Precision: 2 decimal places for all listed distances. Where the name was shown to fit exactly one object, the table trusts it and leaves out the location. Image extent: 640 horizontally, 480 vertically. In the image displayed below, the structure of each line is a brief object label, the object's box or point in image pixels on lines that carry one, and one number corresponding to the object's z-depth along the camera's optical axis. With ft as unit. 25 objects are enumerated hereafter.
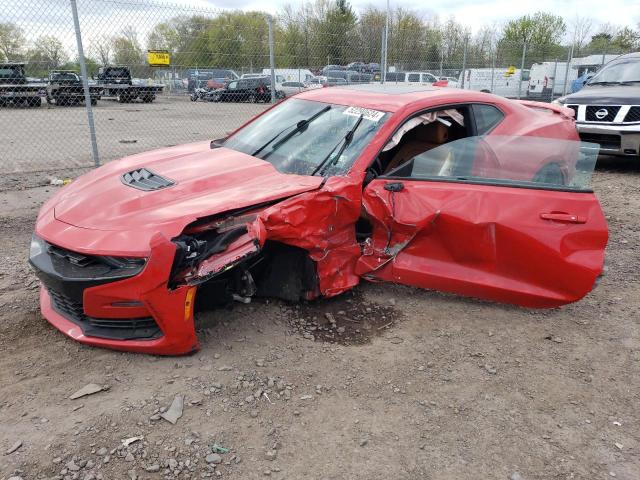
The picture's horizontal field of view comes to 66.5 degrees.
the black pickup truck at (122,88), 36.58
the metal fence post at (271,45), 25.81
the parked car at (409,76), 43.64
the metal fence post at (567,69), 52.41
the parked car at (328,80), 44.54
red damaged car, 8.46
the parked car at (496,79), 53.14
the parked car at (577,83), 50.42
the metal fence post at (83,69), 19.71
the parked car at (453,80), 50.79
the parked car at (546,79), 59.36
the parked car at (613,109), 24.06
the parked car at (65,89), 32.65
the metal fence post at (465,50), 43.32
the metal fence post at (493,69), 50.87
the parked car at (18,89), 36.73
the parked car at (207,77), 40.01
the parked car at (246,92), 47.98
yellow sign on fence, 30.04
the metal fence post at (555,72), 55.95
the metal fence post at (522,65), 49.71
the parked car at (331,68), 39.20
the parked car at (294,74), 45.12
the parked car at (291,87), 55.68
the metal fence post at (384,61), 32.45
